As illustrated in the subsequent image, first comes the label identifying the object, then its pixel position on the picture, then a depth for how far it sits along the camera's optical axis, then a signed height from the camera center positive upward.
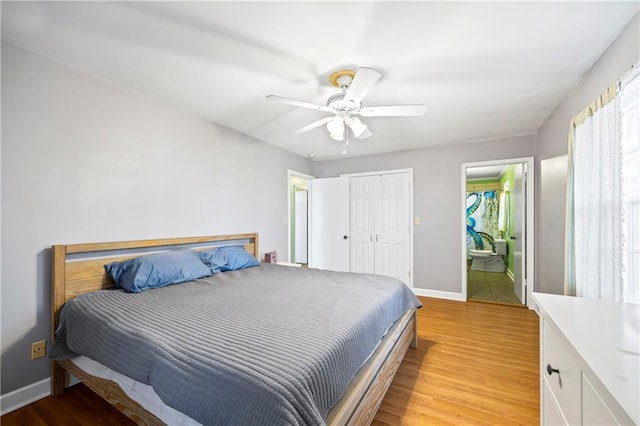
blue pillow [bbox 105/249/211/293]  2.05 -0.49
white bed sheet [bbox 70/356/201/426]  1.15 -0.91
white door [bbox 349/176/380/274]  4.66 -0.16
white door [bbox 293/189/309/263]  6.47 -0.31
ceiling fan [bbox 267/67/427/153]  1.87 +0.83
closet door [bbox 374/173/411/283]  4.38 -0.24
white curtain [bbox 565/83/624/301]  1.54 +0.06
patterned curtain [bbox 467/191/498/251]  6.99 -0.16
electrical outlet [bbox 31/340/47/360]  1.82 -0.96
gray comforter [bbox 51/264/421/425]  0.97 -0.61
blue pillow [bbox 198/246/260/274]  2.73 -0.50
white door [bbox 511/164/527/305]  3.76 -0.28
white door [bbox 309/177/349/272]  4.83 -0.21
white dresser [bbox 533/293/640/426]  0.63 -0.41
